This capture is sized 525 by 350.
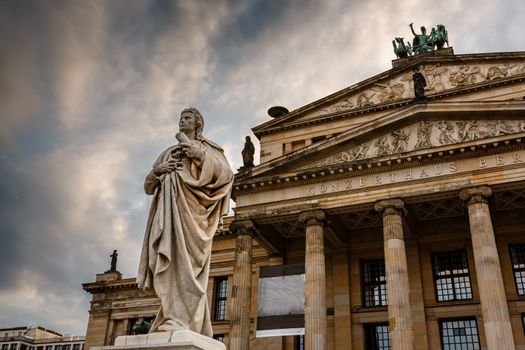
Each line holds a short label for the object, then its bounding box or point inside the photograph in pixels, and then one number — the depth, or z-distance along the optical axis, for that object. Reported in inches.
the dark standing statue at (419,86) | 1061.1
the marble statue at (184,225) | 175.2
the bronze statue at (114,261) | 1766.4
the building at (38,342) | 2974.9
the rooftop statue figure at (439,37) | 1423.5
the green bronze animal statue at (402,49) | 1433.3
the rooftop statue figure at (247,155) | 1152.2
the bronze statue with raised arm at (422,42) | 1418.6
